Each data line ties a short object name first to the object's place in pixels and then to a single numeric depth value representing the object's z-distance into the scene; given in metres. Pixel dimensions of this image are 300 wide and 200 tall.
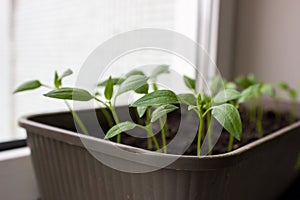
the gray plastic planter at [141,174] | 0.42
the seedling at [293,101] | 0.86
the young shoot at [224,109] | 0.41
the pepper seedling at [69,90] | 0.49
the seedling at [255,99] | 0.59
